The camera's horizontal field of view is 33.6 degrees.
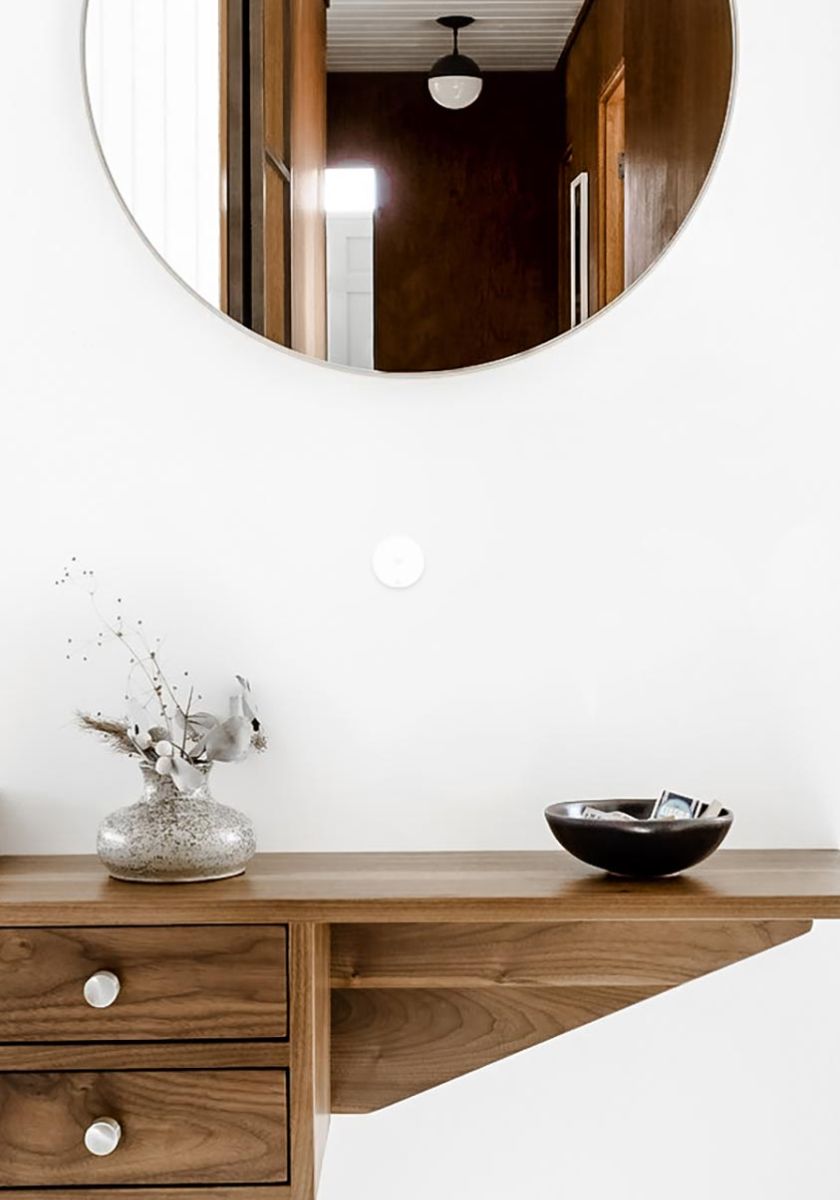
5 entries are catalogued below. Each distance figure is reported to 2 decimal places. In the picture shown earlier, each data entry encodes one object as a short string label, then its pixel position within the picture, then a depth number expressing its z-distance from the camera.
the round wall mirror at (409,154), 1.65
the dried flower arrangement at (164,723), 1.52
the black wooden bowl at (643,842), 1.44
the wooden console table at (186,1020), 1.38
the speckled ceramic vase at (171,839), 1.48
